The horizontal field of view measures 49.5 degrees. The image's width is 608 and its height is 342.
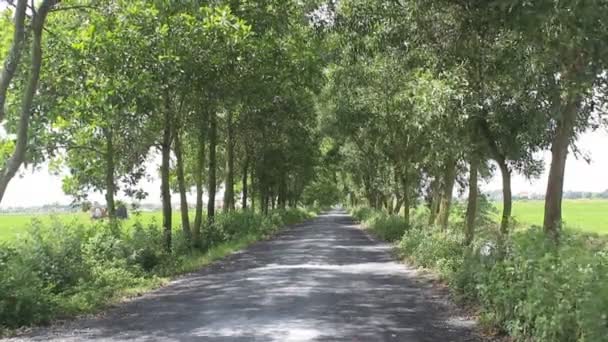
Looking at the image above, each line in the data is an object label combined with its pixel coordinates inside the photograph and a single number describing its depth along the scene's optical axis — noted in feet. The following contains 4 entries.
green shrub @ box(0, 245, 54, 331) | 35.76
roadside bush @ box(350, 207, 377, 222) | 171.69
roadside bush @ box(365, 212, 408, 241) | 101.19
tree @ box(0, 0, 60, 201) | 35.91
